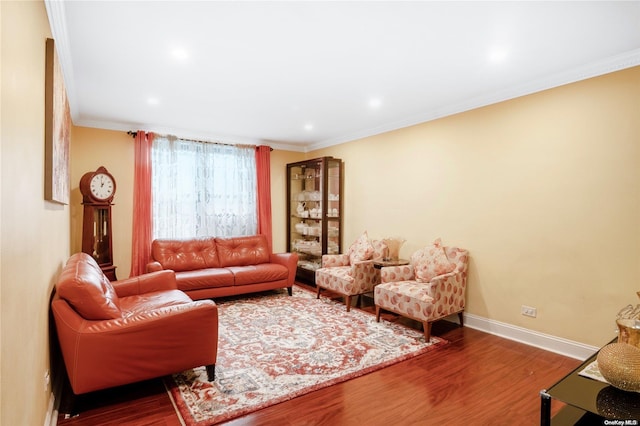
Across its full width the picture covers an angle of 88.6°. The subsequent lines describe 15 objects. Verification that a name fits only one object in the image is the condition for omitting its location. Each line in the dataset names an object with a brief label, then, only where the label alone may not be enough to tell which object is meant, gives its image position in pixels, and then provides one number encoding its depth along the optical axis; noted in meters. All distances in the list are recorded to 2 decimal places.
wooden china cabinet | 5.57
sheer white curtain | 5.13
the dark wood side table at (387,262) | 4.31
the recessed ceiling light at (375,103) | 3.81
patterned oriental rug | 2.31
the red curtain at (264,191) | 5.97
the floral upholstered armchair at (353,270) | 4.32
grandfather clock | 4.14
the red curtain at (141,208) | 4.86
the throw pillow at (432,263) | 3.76
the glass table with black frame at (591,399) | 1.45
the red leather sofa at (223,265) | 4.45
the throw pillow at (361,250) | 4.64
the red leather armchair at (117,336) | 2.03
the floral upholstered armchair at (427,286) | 3.36
